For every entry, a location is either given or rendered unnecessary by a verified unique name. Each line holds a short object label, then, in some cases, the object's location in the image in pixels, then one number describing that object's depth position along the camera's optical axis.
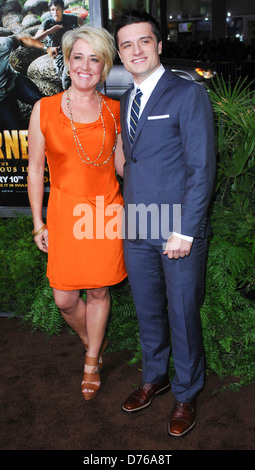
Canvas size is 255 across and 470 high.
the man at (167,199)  2.06
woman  2.40
